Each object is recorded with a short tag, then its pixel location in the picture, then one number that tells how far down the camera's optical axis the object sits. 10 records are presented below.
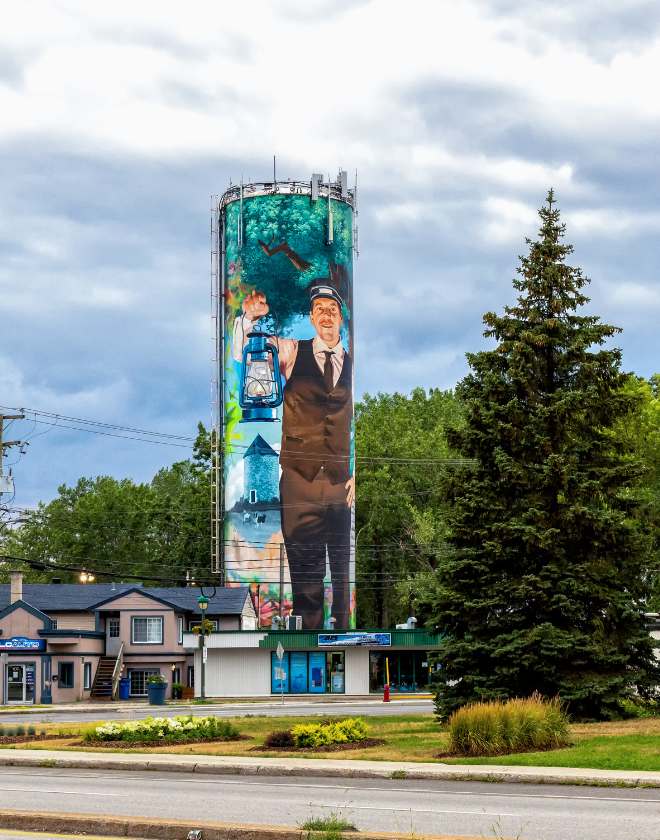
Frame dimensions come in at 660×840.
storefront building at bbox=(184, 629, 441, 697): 64.88
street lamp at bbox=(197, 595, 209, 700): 50.41
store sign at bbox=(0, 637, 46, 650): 60.69
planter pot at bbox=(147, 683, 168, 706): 53.34
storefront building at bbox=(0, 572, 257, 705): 61.16
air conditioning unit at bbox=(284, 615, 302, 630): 71.94
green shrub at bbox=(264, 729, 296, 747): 24.36
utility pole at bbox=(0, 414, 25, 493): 44.53
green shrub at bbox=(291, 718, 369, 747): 24.12
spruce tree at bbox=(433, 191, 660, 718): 29.22
